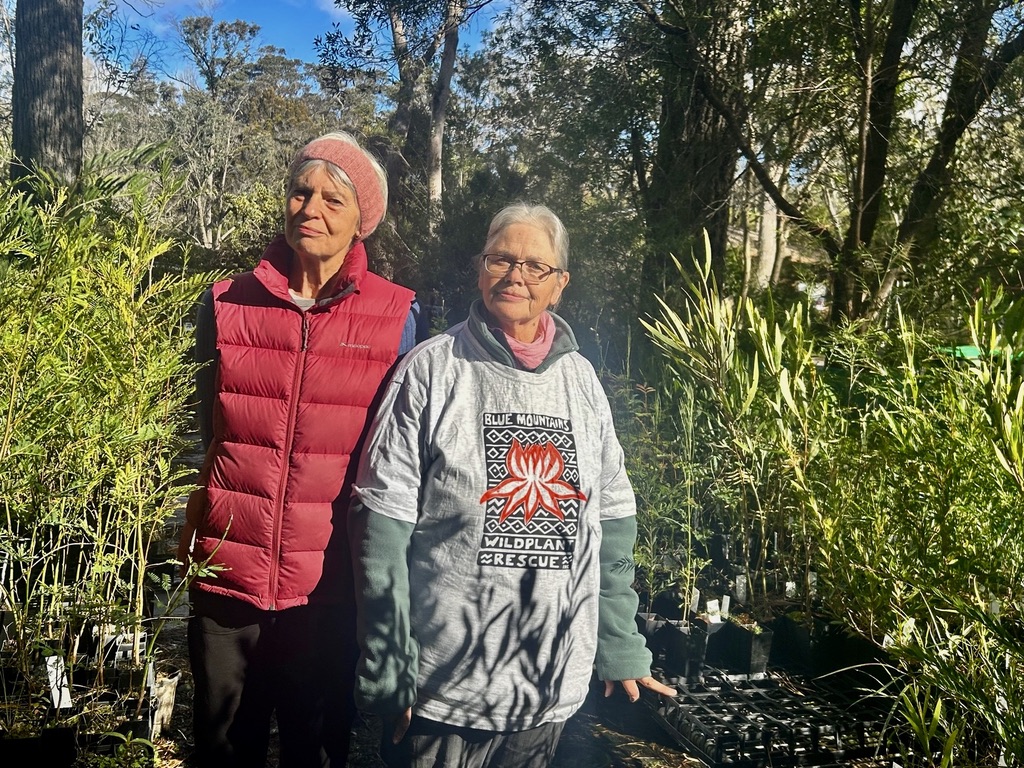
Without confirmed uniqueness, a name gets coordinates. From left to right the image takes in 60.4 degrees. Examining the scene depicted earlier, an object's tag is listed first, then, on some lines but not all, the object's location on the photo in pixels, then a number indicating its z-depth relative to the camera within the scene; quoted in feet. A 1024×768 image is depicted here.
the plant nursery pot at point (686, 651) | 9.90
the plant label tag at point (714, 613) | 10.31
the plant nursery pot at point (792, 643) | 9.87
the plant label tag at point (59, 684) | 6.61
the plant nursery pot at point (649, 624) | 10.43
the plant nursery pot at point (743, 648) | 9.86
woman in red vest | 5.58
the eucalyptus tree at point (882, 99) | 14.03
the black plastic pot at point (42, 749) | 5.99
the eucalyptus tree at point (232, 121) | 79.51
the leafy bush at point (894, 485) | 4.98
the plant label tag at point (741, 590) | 11.05
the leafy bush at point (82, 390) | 5.84
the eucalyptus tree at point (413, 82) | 22.11
